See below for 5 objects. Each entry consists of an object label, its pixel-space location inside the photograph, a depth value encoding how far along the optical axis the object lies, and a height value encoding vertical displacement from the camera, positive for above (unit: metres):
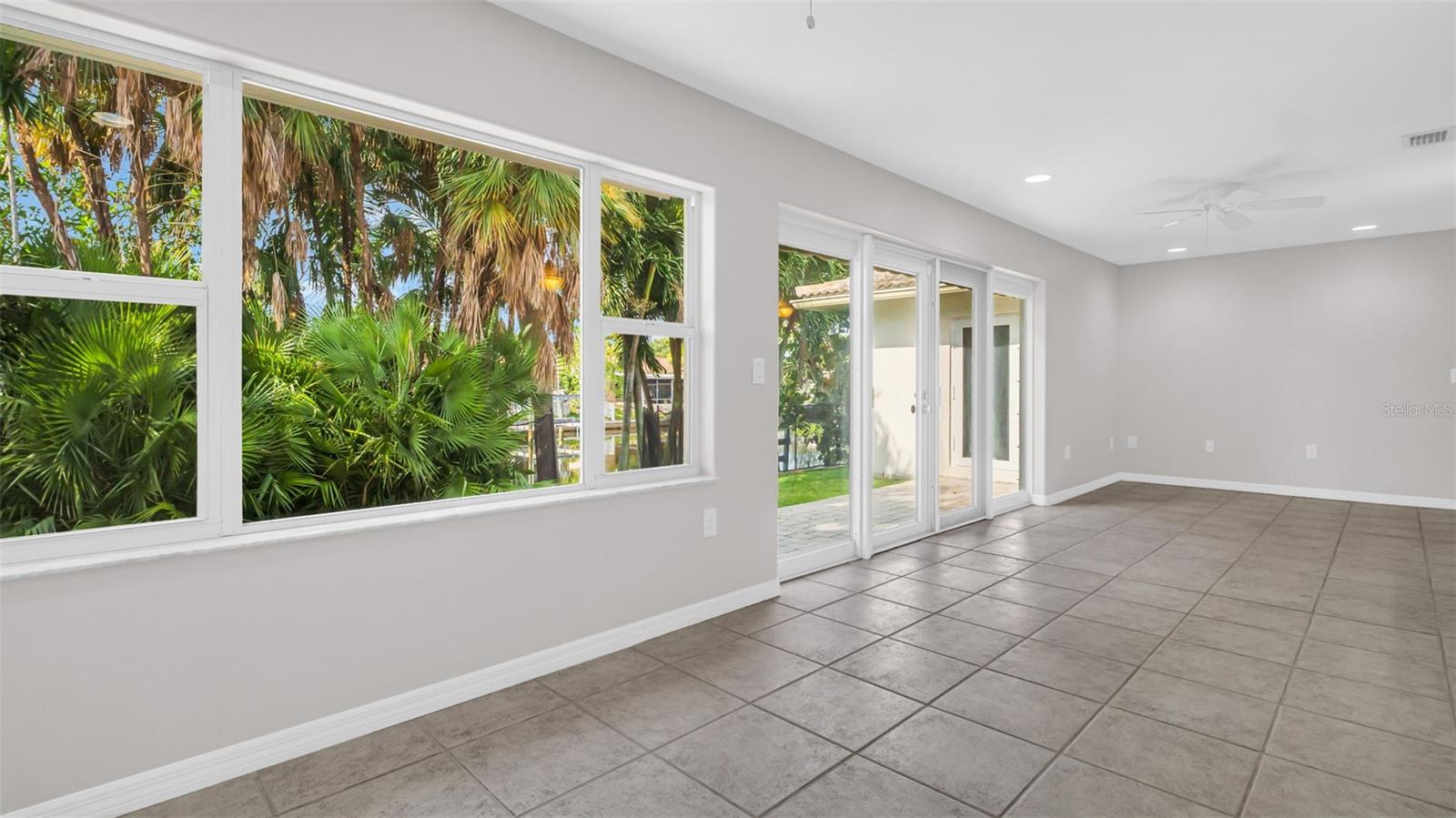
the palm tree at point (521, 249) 2.68 +0.66
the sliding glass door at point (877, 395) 4.12 +0.06
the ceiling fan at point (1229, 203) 4.73 +1.47
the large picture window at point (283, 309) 1.84 +0.33
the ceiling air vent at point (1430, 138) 3.75 +1.48
